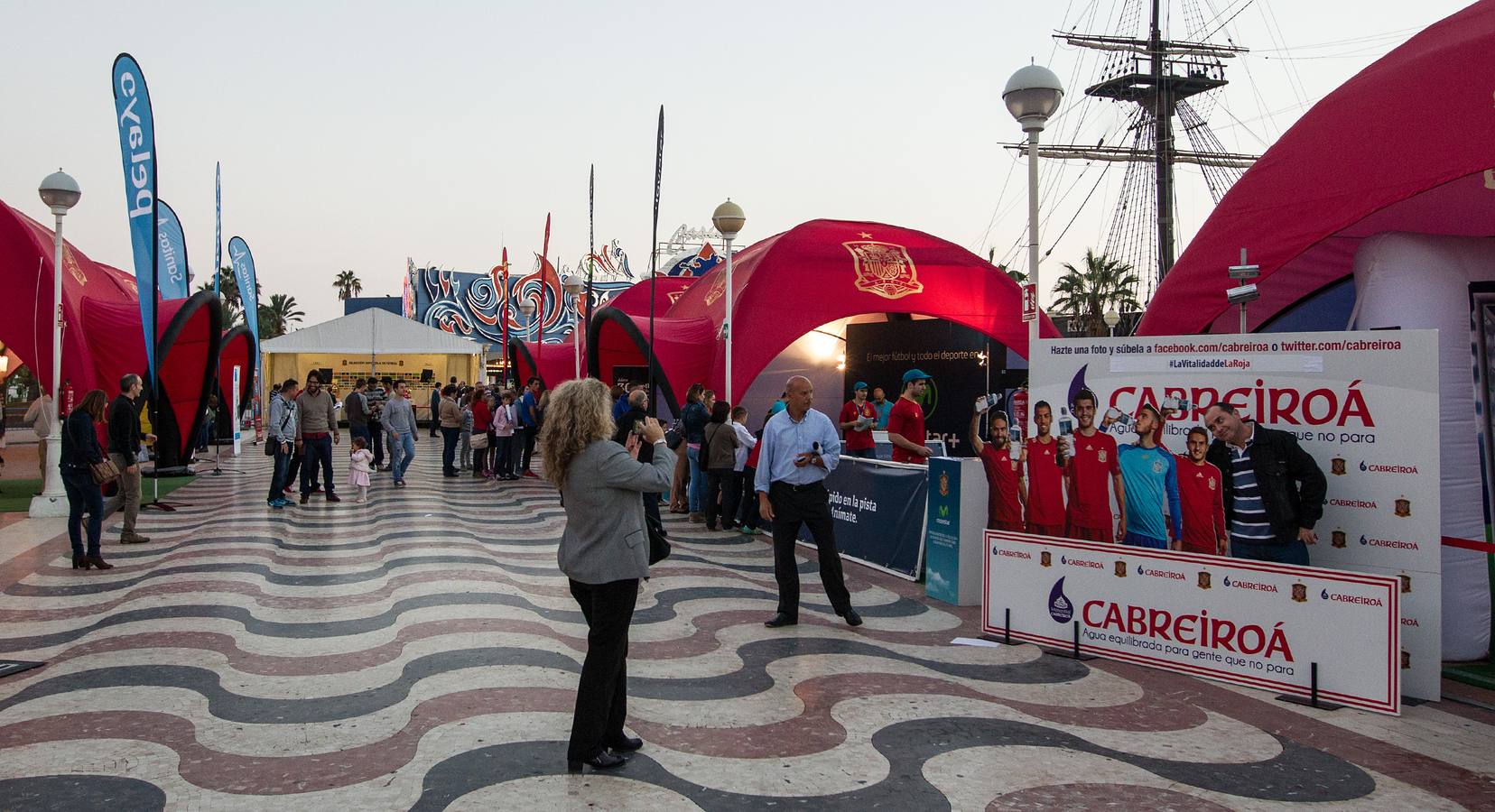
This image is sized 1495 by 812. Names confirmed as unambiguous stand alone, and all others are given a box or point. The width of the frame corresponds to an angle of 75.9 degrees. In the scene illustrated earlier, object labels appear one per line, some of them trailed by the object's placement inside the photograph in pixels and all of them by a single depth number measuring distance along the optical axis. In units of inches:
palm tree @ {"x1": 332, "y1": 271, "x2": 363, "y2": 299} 3932.1
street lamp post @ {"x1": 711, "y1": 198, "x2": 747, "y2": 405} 506.3
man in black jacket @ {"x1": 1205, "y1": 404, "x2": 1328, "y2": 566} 216.8
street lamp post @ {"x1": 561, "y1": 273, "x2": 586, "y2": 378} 864.1
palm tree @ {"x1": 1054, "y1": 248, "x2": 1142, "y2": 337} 2221.9
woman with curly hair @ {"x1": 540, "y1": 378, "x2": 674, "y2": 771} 152.9
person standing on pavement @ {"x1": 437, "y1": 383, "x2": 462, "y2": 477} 679.1
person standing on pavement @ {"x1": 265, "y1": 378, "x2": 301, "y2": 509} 479.2
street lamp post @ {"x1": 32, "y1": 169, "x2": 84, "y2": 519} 442.6
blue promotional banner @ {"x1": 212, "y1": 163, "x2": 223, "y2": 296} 740.6
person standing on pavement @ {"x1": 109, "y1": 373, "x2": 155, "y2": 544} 358.3
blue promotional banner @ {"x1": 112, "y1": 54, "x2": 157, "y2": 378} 425.1
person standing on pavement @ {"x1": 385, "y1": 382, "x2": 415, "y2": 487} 601.6
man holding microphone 255.3
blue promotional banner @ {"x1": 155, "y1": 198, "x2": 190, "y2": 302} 663.8
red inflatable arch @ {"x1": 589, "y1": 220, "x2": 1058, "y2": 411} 612.7
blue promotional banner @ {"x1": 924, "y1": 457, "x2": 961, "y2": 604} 292.4
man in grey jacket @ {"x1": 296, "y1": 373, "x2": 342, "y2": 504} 494.6
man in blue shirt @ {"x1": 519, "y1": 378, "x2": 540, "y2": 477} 667.4
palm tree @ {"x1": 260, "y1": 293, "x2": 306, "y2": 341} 3346.5
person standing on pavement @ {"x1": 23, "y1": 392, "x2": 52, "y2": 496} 465.9
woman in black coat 310.5
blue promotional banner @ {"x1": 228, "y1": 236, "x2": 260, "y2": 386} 824.3
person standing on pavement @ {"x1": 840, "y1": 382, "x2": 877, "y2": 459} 419.4
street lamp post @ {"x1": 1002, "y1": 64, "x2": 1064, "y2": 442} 305.1
